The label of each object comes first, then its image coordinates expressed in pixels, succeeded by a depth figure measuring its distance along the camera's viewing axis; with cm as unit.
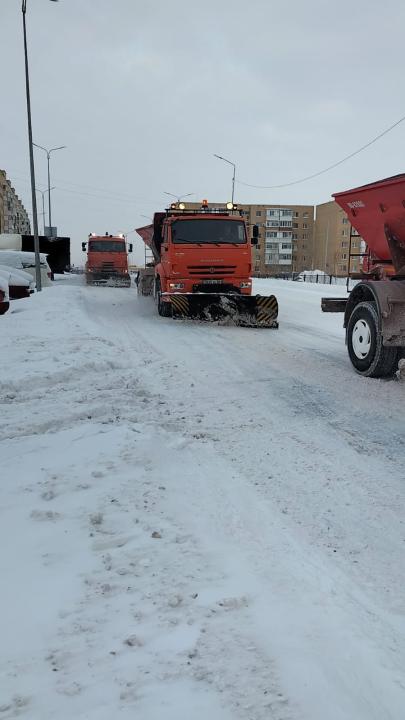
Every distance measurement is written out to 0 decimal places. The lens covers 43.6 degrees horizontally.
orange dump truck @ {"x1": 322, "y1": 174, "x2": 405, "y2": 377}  618
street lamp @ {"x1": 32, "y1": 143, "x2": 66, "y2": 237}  4184
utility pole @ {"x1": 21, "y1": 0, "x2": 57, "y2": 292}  1738
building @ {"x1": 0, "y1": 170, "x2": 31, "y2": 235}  8238
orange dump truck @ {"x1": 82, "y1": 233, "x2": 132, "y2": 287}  2727
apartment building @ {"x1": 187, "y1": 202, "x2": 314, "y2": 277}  9869
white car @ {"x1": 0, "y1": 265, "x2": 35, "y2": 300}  1350
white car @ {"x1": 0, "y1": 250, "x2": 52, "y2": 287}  1964
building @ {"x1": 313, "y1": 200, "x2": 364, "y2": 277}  8762
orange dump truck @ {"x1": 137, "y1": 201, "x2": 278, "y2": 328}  1127
